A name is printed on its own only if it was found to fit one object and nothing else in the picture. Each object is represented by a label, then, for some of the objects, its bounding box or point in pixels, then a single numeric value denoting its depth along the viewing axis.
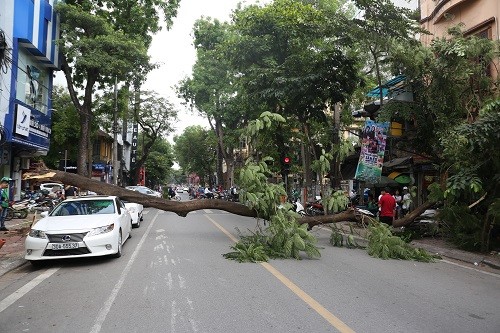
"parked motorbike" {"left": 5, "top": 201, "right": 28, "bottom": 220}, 17.86
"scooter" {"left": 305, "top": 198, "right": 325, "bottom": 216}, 20.47
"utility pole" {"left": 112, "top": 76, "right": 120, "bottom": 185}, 29.62
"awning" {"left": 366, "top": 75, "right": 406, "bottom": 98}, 15.55
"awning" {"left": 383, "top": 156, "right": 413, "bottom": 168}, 20.06
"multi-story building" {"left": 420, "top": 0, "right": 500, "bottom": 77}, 14.58
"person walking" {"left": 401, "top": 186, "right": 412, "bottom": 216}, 17.93
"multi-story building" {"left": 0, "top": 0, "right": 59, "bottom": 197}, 19.56
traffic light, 23.00
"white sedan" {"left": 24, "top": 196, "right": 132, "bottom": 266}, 8.18
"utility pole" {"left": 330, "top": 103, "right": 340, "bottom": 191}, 19.12
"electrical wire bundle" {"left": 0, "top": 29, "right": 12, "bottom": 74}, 10.89
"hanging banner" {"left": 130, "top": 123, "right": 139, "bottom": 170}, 53.62
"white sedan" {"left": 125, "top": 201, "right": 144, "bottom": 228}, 16.00
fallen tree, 12.16
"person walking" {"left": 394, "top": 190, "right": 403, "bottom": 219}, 19.51
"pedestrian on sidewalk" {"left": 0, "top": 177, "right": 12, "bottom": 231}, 13.69
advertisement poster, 16.25
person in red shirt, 13.29
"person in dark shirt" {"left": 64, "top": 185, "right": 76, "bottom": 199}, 23.18
